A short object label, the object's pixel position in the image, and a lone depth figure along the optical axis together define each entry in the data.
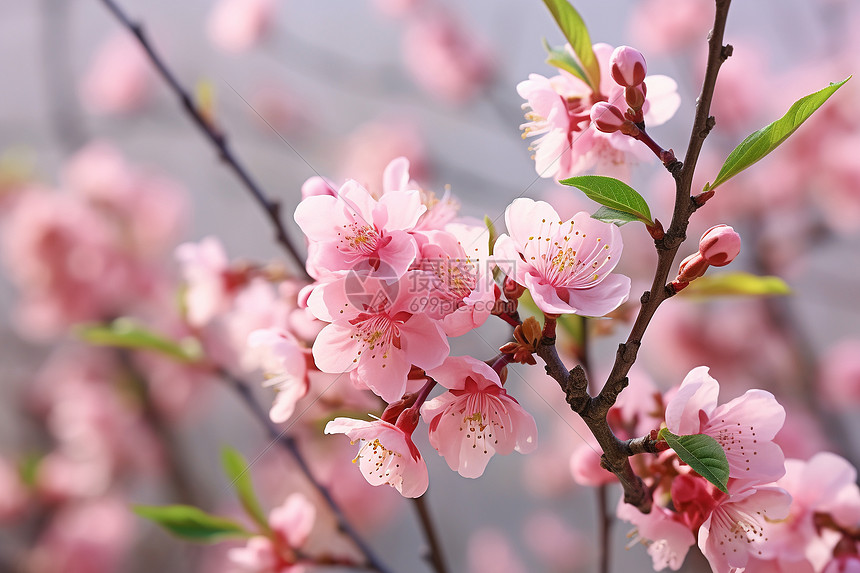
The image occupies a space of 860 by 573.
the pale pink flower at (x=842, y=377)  2.62
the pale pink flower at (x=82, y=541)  2.54
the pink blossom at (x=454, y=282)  1.04
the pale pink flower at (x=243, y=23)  3.17
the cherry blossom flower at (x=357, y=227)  1.04
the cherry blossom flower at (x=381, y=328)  1.04
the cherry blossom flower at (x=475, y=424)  1.05
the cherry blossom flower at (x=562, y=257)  1.05
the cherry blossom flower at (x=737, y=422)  1.05
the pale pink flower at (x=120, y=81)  3.64
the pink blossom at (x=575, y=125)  1.07
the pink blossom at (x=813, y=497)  1.08
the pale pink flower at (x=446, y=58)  3.38
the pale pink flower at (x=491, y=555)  3.50
